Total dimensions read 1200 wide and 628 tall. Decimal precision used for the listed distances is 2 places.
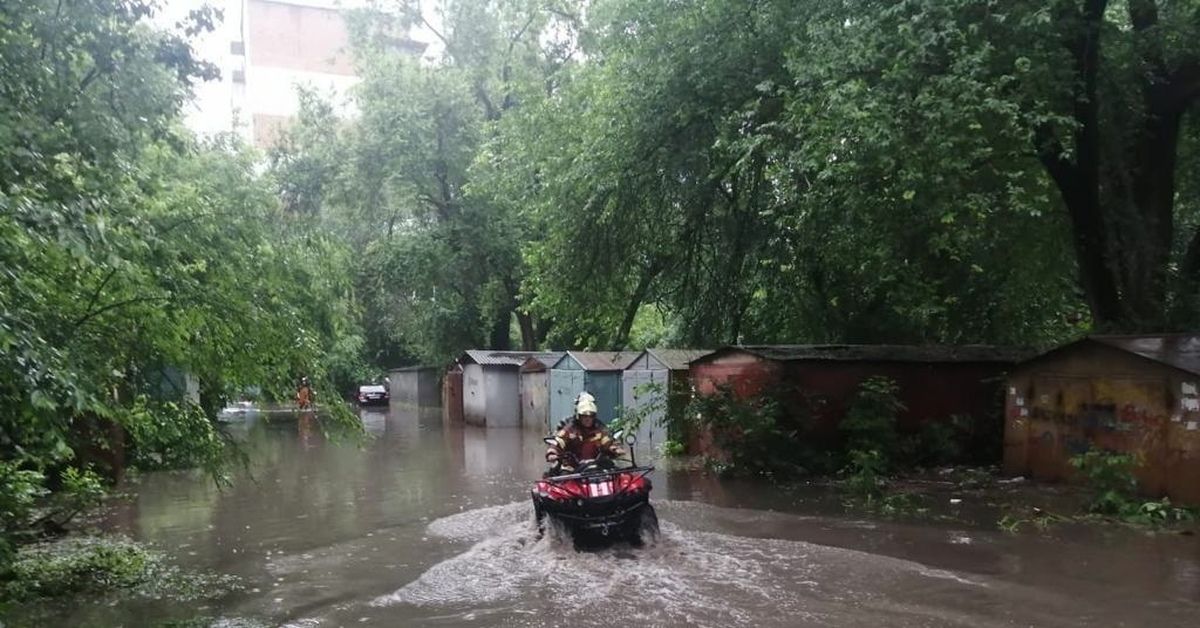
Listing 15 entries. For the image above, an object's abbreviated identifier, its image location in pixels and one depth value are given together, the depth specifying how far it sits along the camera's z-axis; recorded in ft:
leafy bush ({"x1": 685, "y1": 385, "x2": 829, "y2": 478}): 53.11
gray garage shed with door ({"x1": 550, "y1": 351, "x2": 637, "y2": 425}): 89.35
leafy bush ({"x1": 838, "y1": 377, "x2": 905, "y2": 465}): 52.65
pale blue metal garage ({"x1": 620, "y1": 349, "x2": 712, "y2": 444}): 64.18
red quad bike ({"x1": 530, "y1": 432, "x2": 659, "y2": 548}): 32.24
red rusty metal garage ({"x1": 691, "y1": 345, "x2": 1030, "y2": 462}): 55.72
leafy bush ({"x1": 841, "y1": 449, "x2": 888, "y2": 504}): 45.83
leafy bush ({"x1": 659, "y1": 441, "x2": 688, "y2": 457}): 68.23
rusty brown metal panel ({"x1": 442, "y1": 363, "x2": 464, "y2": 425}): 124.57
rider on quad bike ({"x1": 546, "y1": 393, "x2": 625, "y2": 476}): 35.68
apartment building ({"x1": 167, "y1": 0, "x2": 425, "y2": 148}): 209.15
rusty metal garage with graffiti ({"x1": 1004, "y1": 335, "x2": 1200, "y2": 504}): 38.17
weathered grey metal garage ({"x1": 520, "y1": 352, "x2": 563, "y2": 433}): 102.99
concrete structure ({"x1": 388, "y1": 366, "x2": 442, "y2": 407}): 159.33
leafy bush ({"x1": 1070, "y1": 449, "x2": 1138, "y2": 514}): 37.99
